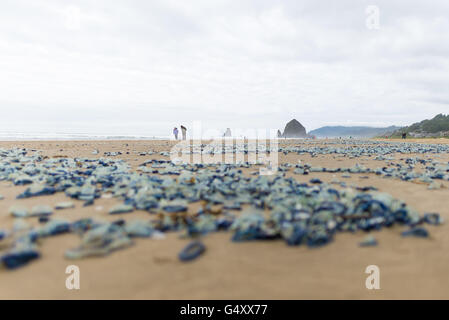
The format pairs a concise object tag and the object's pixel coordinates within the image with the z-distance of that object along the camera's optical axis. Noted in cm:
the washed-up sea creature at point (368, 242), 293
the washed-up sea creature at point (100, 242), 263
